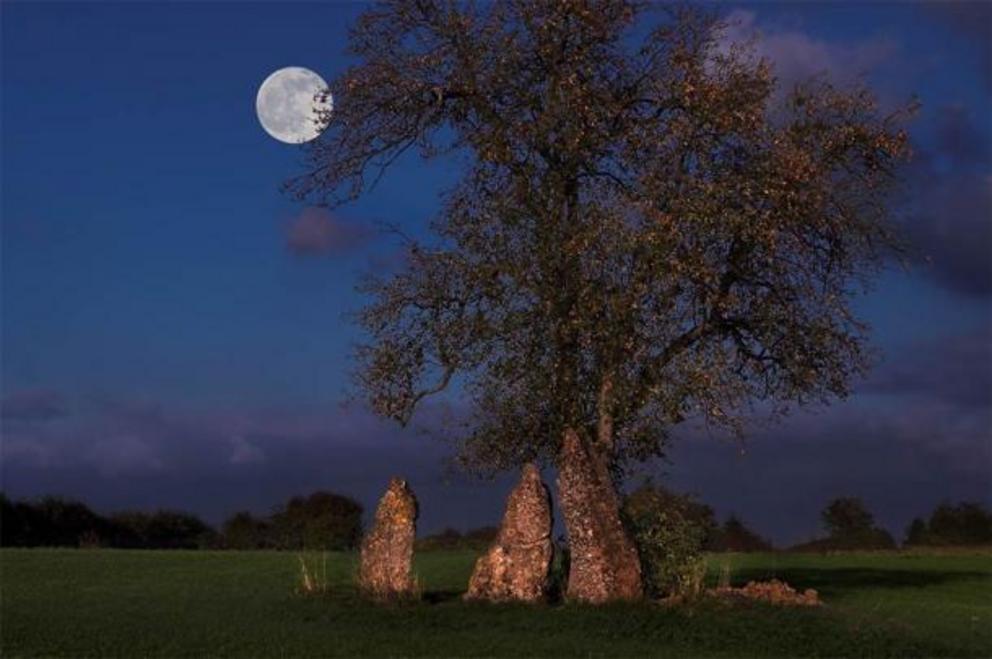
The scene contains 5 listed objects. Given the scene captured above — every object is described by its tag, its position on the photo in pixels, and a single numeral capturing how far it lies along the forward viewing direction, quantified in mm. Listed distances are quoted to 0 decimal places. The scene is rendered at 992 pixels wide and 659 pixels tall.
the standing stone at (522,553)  29766
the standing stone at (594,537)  29297
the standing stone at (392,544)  30547
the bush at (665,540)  29766
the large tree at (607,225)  28812
